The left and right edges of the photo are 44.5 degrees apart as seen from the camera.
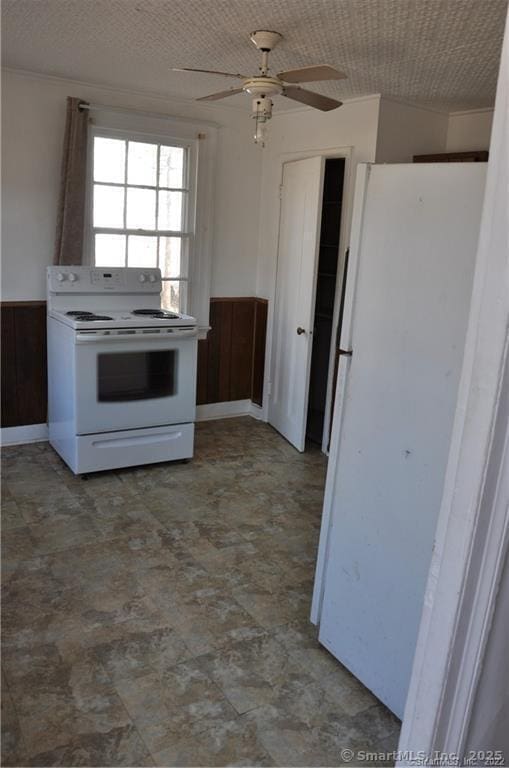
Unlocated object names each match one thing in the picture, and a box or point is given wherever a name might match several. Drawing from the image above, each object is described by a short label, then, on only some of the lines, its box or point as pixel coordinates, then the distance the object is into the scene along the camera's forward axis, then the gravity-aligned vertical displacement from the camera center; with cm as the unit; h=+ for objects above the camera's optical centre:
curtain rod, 394 +74
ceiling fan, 256 +63
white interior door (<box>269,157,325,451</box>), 415 -39
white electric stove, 361 -89
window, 415 +13
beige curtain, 388 +20
